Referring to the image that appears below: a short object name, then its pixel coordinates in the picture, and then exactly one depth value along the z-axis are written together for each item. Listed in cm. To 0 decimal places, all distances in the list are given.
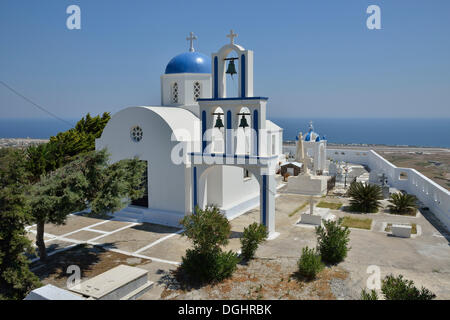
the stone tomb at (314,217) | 1395
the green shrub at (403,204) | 1543
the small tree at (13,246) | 781
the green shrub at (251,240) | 1041
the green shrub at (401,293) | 636
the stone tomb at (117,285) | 777
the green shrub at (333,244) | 1016
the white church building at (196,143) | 1217
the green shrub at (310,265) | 910
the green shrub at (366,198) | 1585
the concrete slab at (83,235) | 1276
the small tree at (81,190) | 923
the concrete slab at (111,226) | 1381
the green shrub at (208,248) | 895
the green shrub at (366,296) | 634
